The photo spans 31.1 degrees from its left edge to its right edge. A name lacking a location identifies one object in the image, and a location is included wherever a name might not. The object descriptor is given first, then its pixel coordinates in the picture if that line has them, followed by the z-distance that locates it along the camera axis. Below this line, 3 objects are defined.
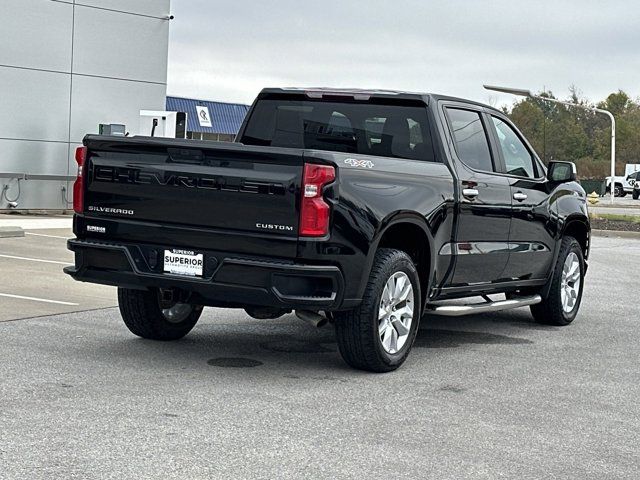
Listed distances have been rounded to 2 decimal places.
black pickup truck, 7.18
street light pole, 46.16
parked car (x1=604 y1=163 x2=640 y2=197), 73.32
